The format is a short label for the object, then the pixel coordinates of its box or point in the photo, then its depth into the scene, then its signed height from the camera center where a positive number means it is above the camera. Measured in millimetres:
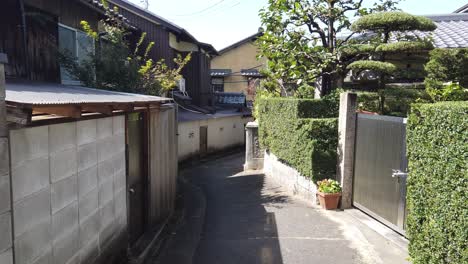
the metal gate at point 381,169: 6709 -1253
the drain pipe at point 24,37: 7955 +1362
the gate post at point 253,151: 16766 -2133
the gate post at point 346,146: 8633 -960
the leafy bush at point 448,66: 8461 +916
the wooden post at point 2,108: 2672 -62
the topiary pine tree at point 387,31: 9391 +1973
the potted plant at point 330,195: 8789 -2104
